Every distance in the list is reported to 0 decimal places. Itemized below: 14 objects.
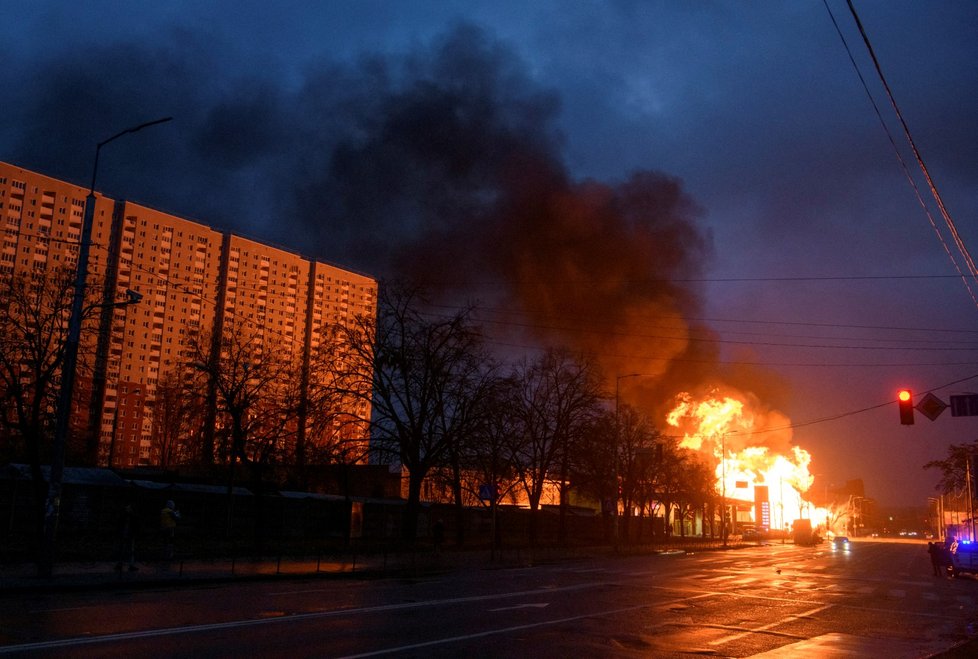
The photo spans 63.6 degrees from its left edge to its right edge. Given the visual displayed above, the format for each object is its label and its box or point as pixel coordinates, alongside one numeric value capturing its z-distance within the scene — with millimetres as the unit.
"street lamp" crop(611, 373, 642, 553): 45422
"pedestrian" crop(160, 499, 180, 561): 23766
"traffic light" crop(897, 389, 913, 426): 22266
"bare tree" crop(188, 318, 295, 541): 35781
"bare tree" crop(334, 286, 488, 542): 38188
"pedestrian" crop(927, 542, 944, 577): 32500
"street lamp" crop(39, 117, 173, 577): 18062
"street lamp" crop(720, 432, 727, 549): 68469
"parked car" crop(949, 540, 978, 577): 31438
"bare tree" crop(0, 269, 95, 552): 26891
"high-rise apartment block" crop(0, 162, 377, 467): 97562
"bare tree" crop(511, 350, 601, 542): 48781
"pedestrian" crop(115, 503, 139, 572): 21080
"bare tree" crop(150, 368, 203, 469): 39938
